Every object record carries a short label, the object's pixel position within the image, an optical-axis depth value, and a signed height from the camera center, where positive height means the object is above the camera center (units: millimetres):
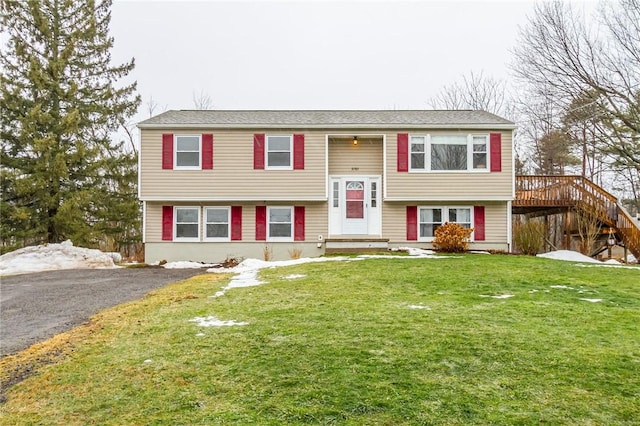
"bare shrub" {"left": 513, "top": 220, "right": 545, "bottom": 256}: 16578 -664
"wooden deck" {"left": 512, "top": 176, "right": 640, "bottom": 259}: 14273 +839
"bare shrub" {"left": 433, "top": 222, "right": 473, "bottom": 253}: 13844 -526
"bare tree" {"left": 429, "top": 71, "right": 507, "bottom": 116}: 28016 +8928
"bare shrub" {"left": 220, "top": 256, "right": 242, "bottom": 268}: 13242 -1347
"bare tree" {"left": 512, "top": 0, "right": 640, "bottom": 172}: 16406 +6713
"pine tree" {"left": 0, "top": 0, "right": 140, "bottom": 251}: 17906 +4372
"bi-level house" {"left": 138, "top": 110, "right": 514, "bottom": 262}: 14422 +1270
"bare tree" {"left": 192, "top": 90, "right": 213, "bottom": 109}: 30594 +9055
